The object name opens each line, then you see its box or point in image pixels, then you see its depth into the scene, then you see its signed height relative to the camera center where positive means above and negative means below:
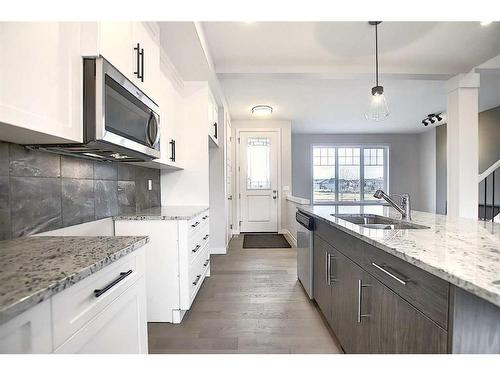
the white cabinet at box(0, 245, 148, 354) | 0.61 -0.38
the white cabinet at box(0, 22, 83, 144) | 0.84 +0.38
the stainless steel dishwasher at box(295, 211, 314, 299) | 2.37 -0.63
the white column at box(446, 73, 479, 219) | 3.41 +0.52
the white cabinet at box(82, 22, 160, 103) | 1.18 +0.75
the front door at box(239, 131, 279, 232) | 5.85 +0.14
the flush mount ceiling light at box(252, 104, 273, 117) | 4.73 +1.39
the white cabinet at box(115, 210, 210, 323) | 2.05 -0.61
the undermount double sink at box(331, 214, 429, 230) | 1.88 -0.27
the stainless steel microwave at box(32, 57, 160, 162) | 1.19 +0.36
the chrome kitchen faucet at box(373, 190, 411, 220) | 1.92 -0.13
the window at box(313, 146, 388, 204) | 7.77 +0.41
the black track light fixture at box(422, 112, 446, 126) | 5.52 +1.44
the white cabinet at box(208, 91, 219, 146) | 3.38 +0.95
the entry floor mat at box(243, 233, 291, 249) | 4.62 -1.03
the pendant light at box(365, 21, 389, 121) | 2.60 +0.88
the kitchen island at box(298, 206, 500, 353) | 0.73 -0.37
